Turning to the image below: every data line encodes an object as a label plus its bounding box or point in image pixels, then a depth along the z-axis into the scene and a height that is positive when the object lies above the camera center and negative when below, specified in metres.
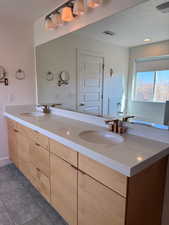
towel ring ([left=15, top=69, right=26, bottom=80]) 2.46 +0.26
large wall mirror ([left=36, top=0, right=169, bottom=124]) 1.20 +0.26
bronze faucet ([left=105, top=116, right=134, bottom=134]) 1.35 -0.30
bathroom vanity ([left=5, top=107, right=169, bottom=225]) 0.87 -0.58
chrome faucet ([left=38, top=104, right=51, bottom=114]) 2.43 -0.29
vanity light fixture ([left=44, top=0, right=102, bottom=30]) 1.52 +0.88
